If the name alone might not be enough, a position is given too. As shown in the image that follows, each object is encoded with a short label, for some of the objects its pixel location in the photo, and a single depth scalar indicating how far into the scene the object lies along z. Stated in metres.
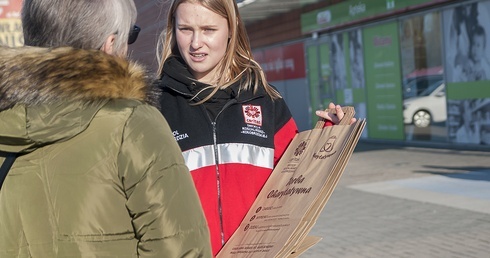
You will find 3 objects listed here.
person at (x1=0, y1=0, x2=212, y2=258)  2.01
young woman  2.83
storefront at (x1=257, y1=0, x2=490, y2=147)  15.06
